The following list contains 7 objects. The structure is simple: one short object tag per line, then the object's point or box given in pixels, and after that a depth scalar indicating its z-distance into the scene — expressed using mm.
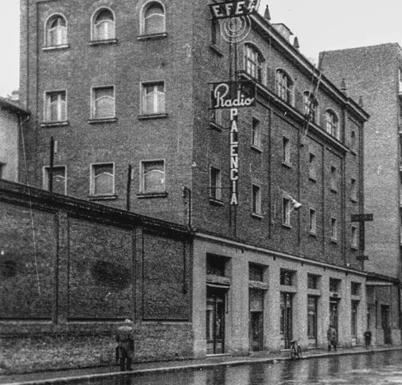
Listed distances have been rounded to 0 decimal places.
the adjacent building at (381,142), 70312
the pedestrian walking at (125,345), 26828
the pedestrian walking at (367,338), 56844
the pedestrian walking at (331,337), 47875
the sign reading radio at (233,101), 35812
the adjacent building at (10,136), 35906
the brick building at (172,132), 35625
